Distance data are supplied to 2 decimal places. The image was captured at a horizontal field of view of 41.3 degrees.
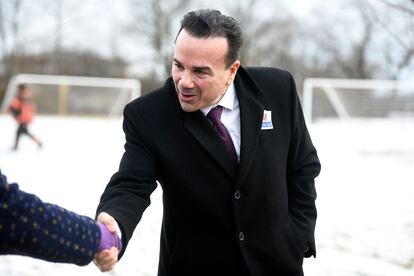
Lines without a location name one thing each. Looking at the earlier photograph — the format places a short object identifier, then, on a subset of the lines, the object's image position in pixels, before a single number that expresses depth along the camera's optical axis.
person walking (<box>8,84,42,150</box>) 12.23
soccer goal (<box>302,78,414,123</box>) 17.41
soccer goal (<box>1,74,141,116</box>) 23.78
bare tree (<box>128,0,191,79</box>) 41.66
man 2.10
